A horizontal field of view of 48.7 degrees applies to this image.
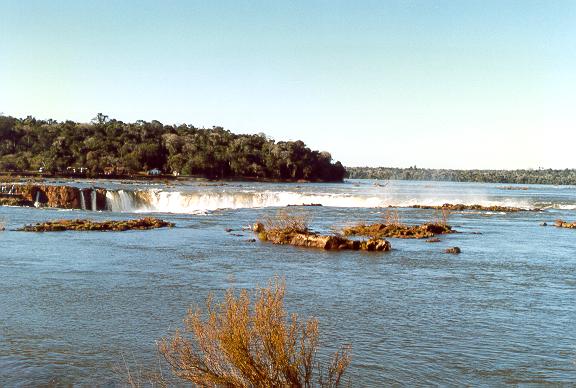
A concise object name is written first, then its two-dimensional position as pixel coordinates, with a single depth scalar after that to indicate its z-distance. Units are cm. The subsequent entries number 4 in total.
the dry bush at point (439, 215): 5268
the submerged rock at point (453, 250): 2925
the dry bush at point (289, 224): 3353
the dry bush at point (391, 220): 3932
